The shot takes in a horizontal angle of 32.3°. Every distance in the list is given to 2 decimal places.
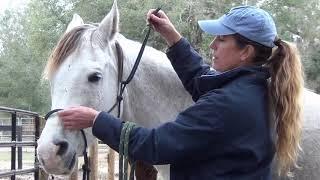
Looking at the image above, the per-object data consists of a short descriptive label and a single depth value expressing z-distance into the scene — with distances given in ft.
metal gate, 17.44
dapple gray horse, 9.41
